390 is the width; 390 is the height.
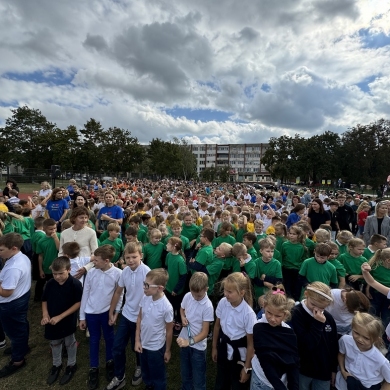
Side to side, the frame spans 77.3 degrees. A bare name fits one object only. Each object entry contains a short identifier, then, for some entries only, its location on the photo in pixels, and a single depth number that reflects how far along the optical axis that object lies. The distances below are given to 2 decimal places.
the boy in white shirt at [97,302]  2.96
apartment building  98.17
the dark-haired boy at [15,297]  2.92
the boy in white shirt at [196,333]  2.56
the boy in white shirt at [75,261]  3.42
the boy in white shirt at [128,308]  2.88
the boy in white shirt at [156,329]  2.62
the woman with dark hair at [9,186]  8.17
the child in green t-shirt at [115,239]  4.50
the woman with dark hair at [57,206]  6.18
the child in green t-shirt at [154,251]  4.28
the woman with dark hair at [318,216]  6.45
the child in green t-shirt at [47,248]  4.18
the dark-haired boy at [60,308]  2.90
